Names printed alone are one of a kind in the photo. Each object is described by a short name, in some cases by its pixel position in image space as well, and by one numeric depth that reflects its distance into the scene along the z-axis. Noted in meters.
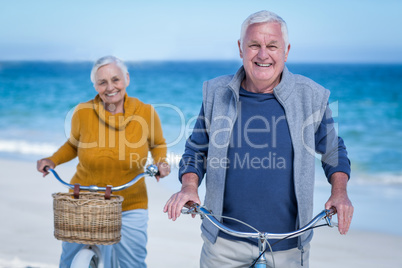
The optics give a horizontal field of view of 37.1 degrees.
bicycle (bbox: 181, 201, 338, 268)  2.30
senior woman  3.86
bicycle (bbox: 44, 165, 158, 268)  3.29
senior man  2.63
